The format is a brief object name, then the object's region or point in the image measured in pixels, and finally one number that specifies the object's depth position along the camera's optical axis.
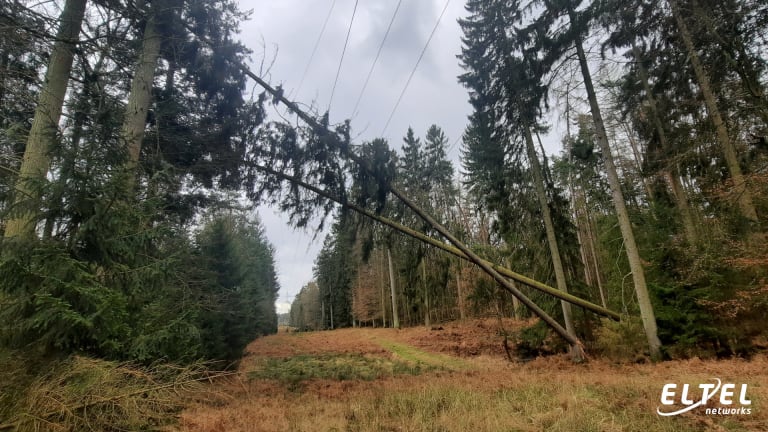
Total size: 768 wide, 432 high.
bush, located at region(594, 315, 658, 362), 9.62
